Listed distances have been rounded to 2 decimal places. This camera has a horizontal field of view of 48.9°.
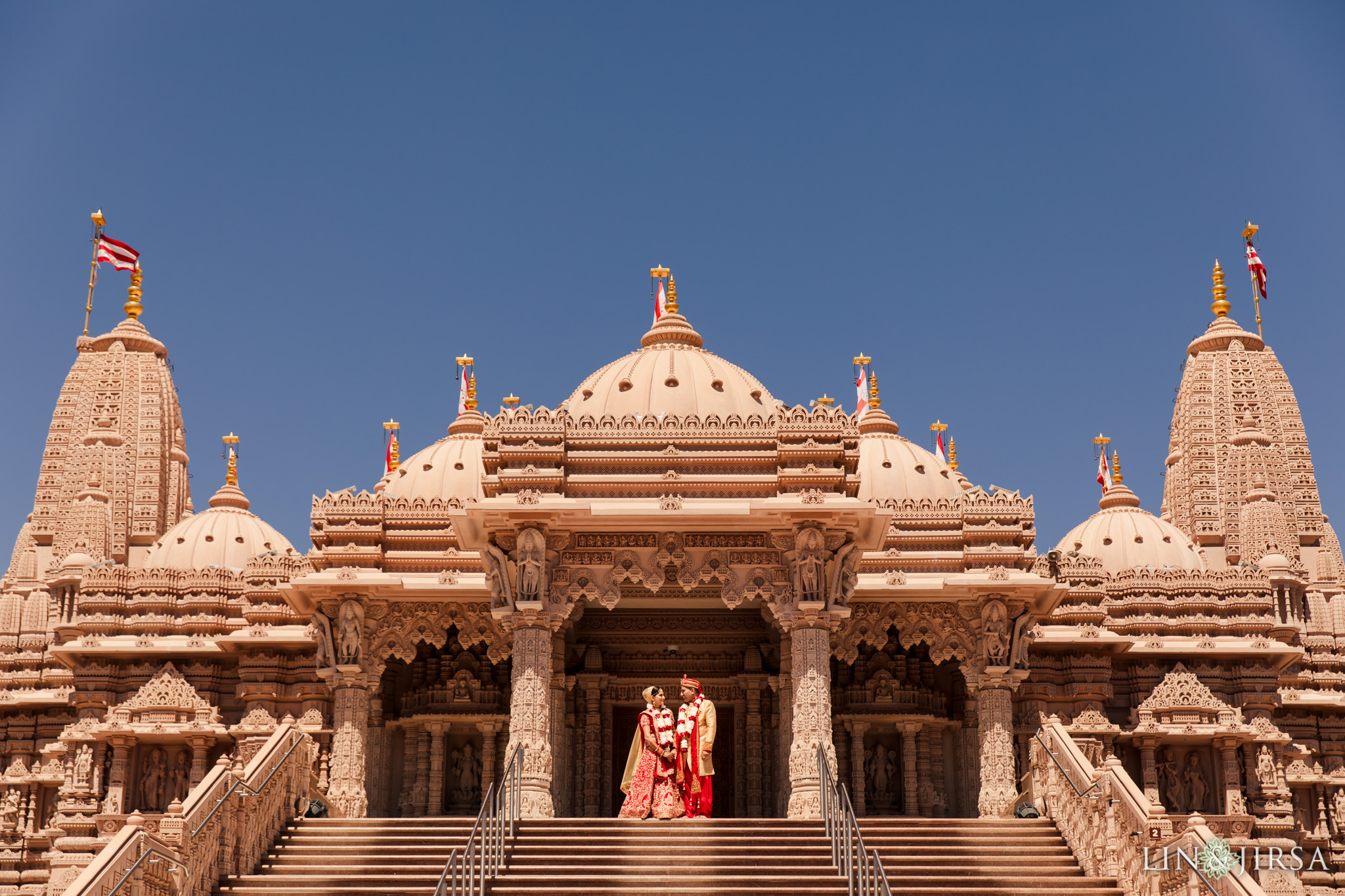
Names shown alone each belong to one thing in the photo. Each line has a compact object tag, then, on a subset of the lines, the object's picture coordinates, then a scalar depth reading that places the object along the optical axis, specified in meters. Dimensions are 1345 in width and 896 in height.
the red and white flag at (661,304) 31.75
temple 22.70
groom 20.69
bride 20.52
